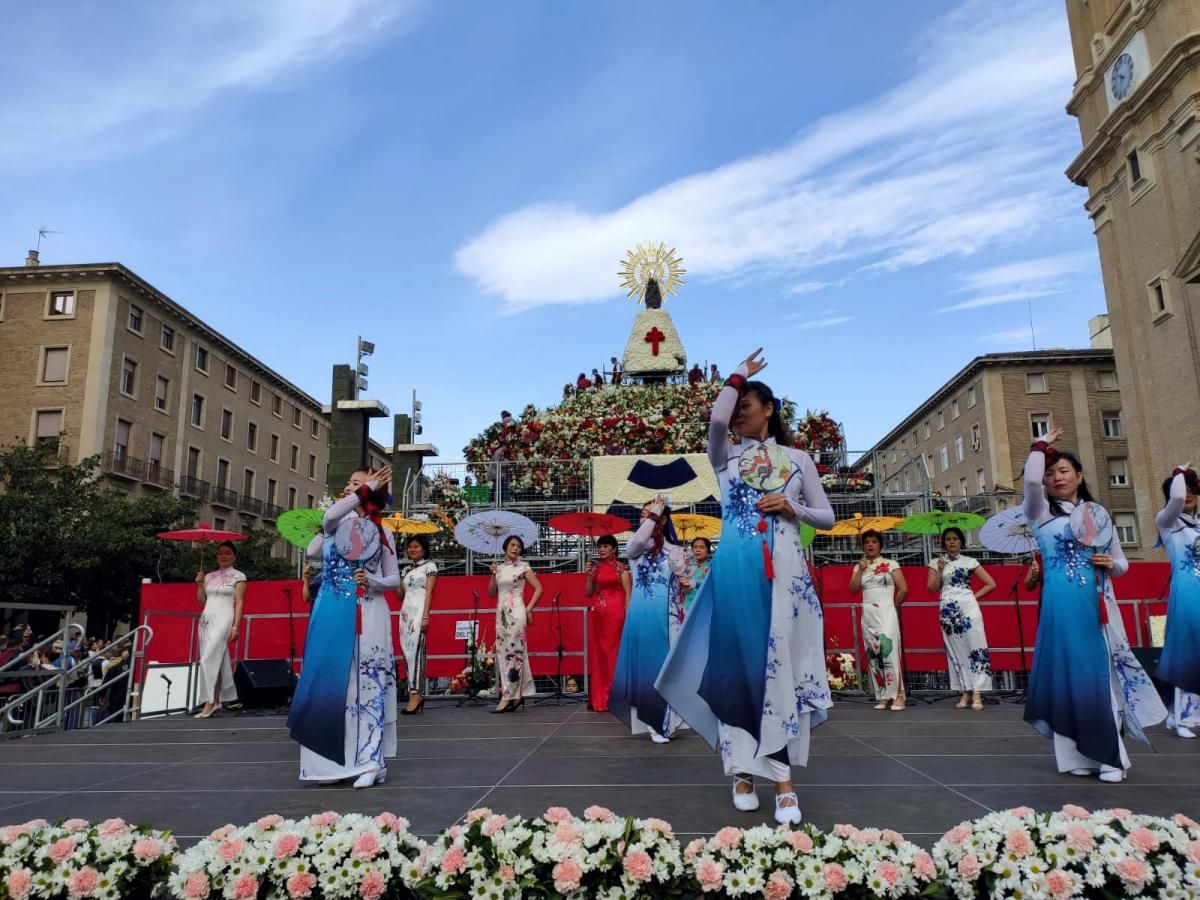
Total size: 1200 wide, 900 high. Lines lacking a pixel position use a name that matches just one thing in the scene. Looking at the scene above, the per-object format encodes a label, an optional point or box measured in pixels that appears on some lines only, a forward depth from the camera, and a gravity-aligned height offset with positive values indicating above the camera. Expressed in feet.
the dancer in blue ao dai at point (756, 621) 13.80 -0.38
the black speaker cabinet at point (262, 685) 35.35 -3.26
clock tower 81.20 +39.33
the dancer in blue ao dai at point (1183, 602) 23.29 -0.29
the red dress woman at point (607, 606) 31.58 -0.25
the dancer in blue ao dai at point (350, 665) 17.28 -1.27
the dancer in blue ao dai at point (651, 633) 24.04 -1.00
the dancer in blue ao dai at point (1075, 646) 16.96 -1.07
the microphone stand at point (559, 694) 36.91 -4.05
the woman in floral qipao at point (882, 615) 32.55 -0.73
